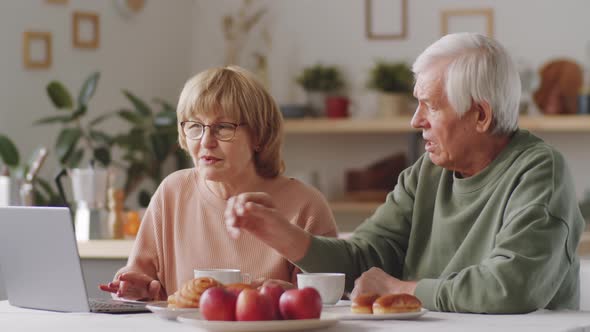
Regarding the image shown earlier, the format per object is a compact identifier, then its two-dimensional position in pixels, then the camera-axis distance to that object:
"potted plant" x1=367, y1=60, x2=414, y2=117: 5.61
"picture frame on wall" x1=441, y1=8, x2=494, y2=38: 5.65
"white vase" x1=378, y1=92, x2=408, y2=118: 5.63
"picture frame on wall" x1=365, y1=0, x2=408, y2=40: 5.82
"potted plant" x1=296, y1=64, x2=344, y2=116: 5.84
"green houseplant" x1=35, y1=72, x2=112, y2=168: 4.93
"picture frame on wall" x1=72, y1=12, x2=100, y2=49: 5.37
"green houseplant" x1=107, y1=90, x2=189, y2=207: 5.29
